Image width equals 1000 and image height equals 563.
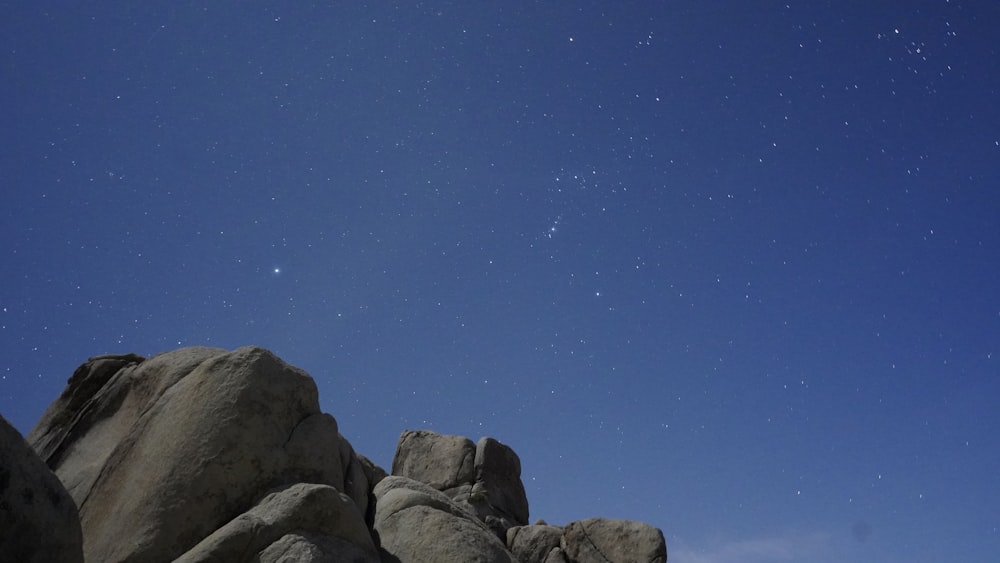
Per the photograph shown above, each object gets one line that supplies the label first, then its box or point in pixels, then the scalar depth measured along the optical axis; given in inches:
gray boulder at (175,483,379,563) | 492.4
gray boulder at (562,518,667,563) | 1160.8
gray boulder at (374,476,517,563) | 609.0
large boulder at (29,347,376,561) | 563.8
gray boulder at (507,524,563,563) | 1194.6
